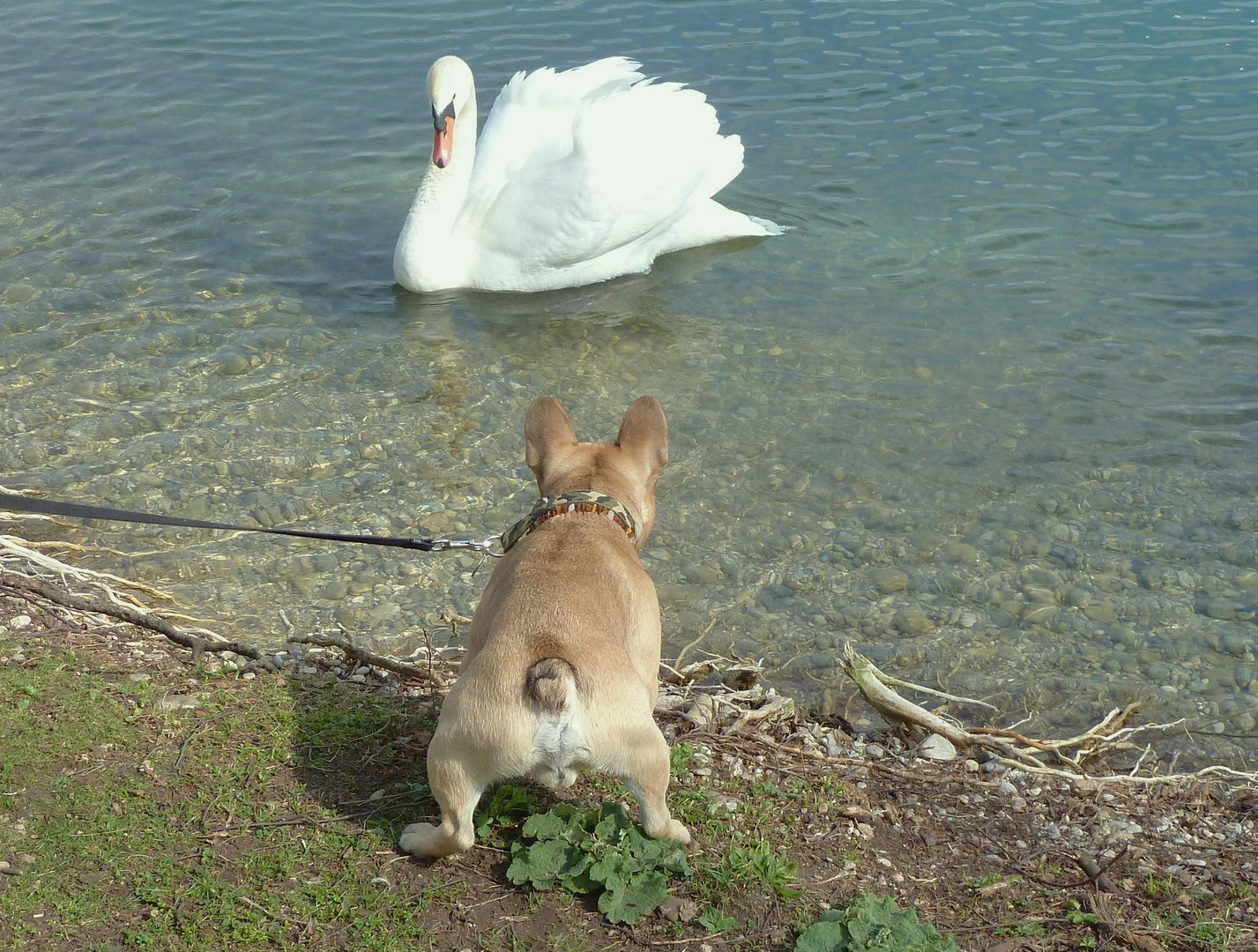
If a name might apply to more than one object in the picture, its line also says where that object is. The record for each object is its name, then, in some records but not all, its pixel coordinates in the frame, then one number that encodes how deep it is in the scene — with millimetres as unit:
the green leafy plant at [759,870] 3131
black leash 3492
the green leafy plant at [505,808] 3332
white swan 8125
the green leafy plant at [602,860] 3041
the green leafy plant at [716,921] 2990
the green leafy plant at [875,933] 2820
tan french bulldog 2902
